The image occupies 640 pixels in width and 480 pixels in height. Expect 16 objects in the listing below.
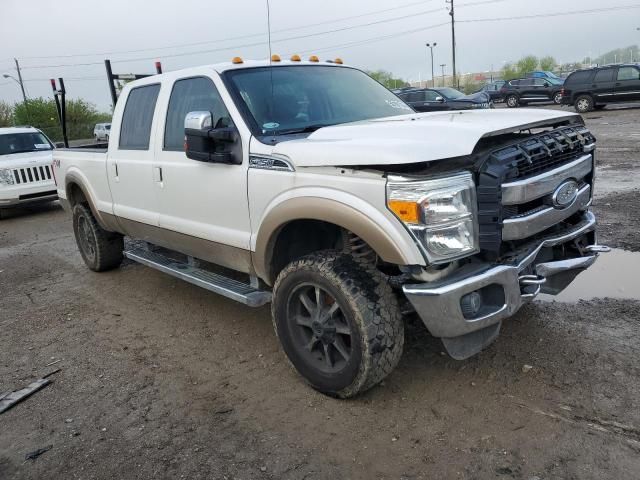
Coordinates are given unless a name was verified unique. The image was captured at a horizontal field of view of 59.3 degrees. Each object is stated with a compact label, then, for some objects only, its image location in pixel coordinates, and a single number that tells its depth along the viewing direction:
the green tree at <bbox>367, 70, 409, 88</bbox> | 77.89
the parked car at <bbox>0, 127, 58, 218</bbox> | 10.86
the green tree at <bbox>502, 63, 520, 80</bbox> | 83.34
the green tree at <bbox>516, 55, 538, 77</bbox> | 86.58
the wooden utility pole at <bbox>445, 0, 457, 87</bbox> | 52.09
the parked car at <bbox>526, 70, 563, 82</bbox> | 30.04
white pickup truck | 2.85
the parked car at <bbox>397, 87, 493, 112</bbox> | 18.91
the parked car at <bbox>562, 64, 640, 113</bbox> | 21.31
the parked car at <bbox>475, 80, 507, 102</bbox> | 30.47
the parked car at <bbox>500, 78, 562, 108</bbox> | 28.20
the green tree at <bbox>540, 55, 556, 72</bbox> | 88.06
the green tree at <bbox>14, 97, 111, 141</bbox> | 50.88
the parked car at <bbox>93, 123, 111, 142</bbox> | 39.40
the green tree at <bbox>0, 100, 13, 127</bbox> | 48.56
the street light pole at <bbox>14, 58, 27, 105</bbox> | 53.60
